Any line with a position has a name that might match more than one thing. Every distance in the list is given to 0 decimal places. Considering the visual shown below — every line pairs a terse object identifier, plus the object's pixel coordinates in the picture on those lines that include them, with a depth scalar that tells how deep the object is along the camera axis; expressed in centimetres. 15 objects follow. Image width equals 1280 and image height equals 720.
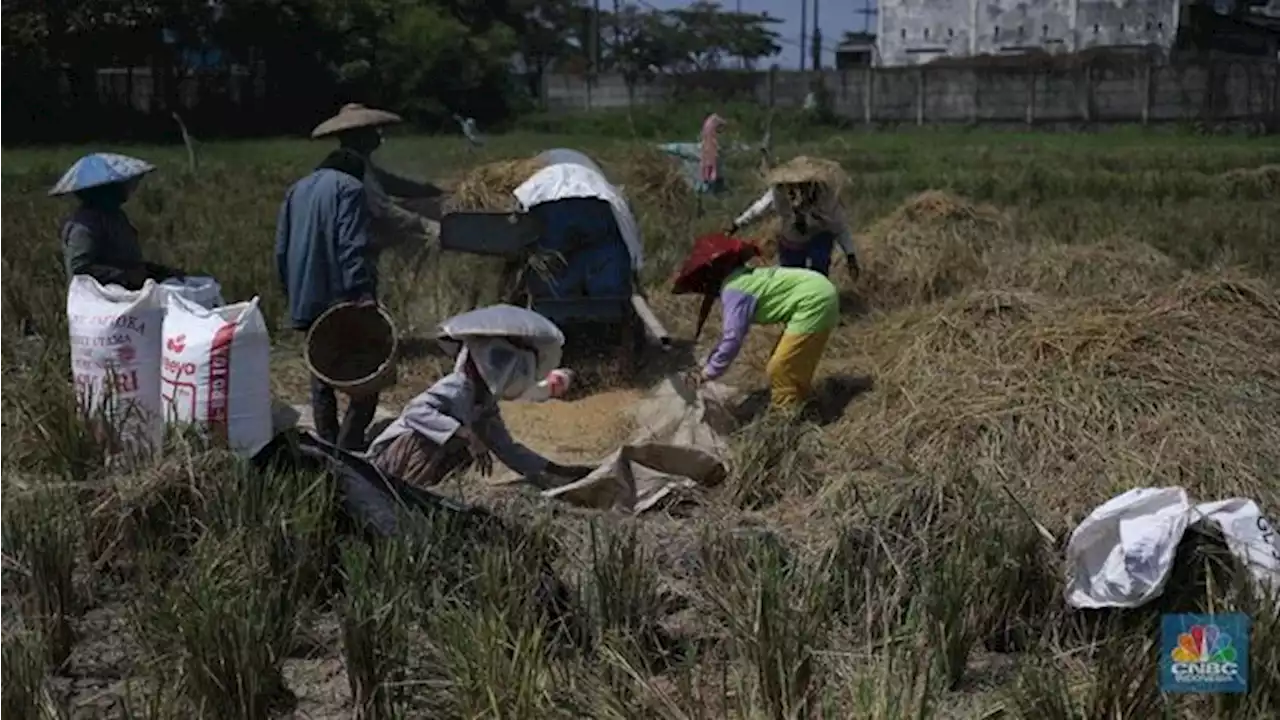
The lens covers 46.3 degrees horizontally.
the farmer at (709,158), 1567
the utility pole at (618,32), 6278
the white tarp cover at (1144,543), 394
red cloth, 681
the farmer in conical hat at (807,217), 796
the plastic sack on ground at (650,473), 526
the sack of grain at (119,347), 516
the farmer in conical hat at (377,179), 622
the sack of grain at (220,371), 500
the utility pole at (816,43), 5799
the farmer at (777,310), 661
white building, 4362
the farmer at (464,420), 519
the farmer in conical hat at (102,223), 568
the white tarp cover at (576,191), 775
